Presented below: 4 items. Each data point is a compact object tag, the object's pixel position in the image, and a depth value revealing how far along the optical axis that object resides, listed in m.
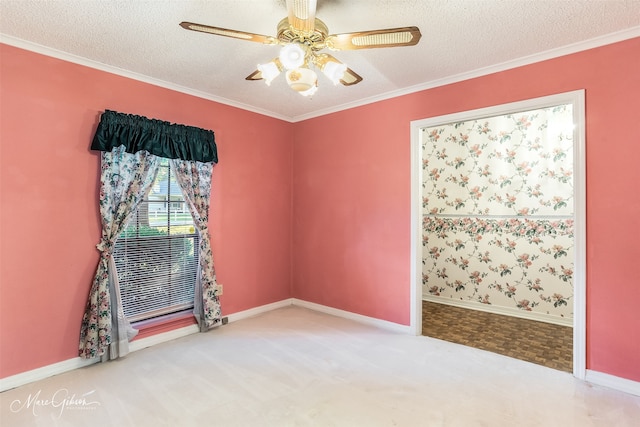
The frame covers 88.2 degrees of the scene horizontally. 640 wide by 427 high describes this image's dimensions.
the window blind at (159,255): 2.94
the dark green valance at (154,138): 2.68
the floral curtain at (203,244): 3.29
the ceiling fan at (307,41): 1.57
